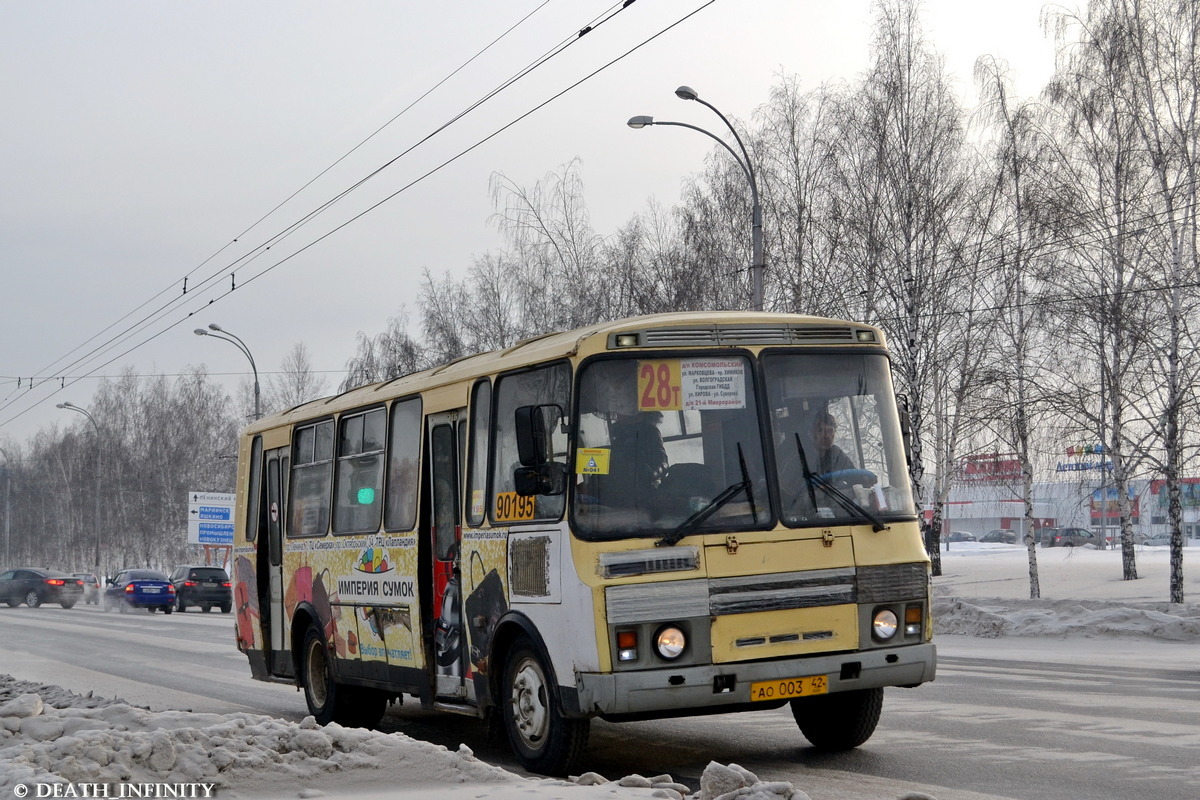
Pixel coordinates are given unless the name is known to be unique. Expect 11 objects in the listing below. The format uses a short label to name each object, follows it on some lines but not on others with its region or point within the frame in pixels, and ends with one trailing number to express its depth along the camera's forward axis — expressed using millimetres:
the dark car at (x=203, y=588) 47094
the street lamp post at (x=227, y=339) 45331
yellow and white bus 7742
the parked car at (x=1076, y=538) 68188
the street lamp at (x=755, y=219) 24422
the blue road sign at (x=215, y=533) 57844
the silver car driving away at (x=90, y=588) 55219
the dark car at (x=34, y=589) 53156
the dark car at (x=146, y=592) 45781
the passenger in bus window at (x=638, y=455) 7941
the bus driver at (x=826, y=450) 8273
